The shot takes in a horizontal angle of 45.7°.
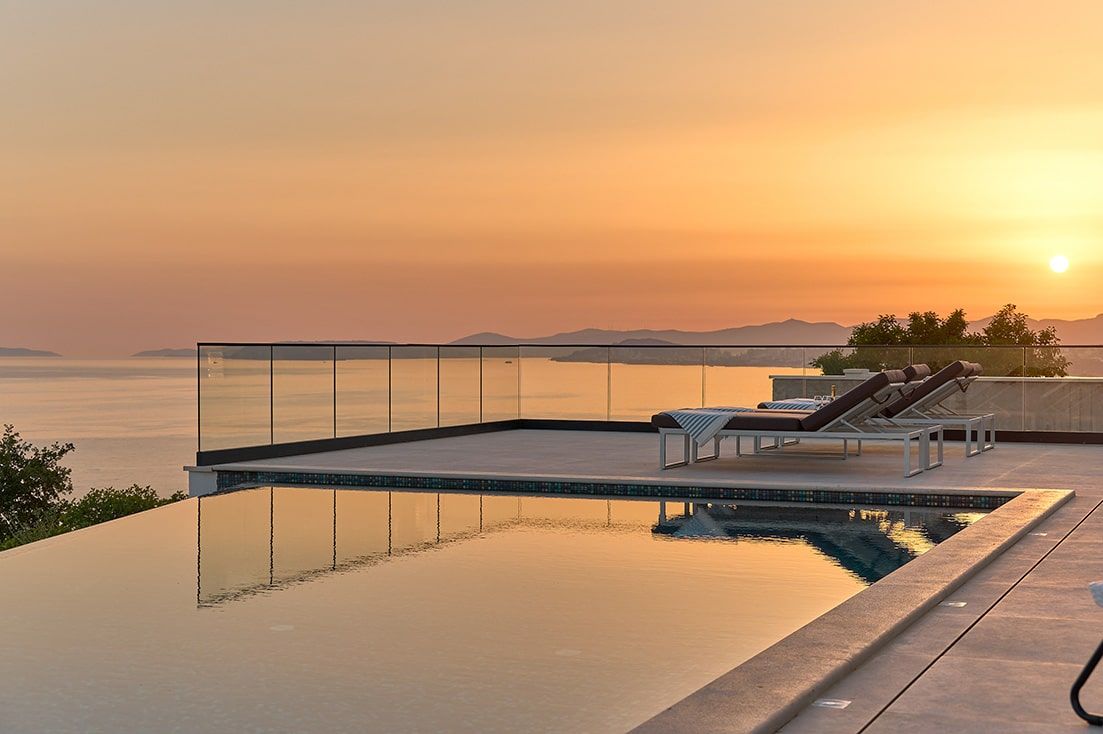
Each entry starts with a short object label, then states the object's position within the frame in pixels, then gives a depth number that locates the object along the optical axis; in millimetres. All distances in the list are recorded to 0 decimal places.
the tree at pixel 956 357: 14078
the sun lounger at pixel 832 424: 9312
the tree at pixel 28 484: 25797
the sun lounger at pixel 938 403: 10852
